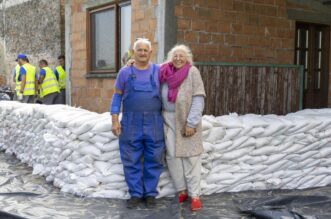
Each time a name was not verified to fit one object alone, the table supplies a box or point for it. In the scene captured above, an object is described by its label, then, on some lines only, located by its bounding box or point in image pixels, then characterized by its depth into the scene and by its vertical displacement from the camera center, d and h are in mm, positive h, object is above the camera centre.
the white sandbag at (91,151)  4152 -673
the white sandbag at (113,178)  4086 -911
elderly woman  3775 -292
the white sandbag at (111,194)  4090 -1064
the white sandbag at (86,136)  4199 -534
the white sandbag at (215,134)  4289 -516
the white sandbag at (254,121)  4480 -407
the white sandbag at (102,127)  4148 -435
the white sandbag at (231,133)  4363 -514
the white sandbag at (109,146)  4113 -613
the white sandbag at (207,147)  4227 -634
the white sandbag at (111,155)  4136 -702
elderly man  3857 -369
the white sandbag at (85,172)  4177 -881
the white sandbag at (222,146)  4308 -637
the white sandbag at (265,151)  4492 -713
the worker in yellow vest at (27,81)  8469 +2
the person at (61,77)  9469 +95
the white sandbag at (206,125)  4225 -422
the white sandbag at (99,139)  4121 -555
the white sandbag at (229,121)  4363 -403
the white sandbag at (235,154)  4381 -728
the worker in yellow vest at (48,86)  8789 -97
